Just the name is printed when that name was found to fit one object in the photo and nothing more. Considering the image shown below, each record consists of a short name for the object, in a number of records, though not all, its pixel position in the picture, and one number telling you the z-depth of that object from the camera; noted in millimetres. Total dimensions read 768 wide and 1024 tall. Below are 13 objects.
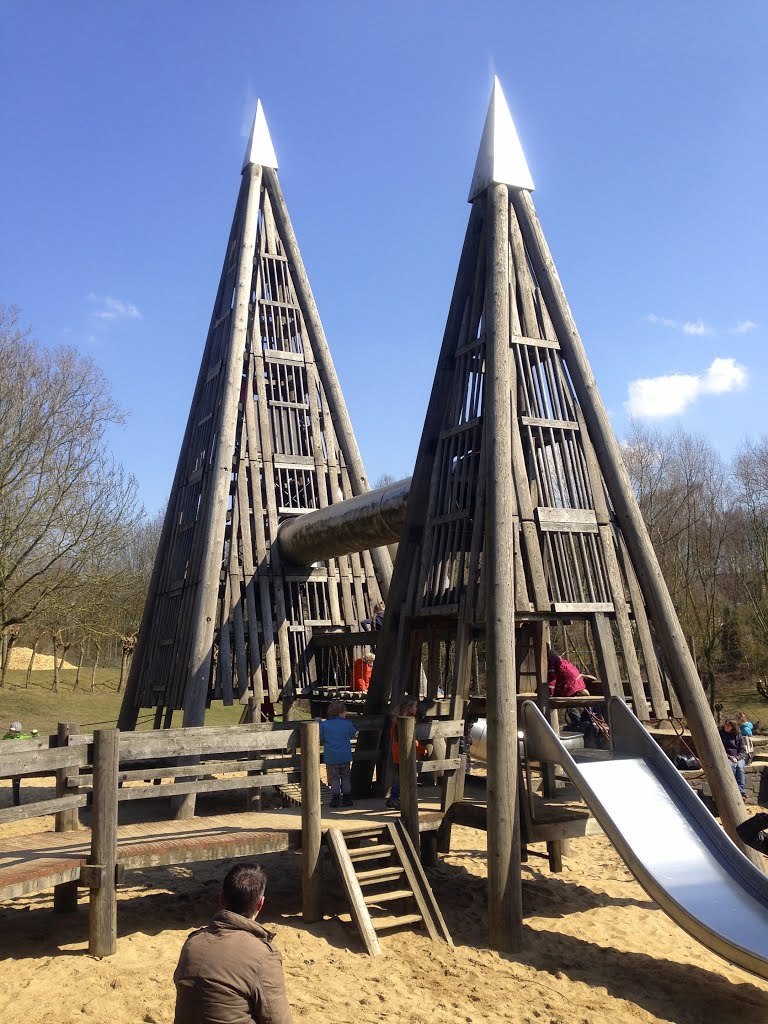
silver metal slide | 6145
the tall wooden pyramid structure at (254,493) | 12141
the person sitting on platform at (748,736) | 14955
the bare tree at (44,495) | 21266
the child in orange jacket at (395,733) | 8320
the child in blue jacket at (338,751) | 8305
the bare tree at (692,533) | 26156
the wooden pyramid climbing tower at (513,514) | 7984
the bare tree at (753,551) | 24438
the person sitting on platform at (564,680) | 9809
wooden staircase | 6871
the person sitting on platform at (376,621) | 11891
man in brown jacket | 3189
